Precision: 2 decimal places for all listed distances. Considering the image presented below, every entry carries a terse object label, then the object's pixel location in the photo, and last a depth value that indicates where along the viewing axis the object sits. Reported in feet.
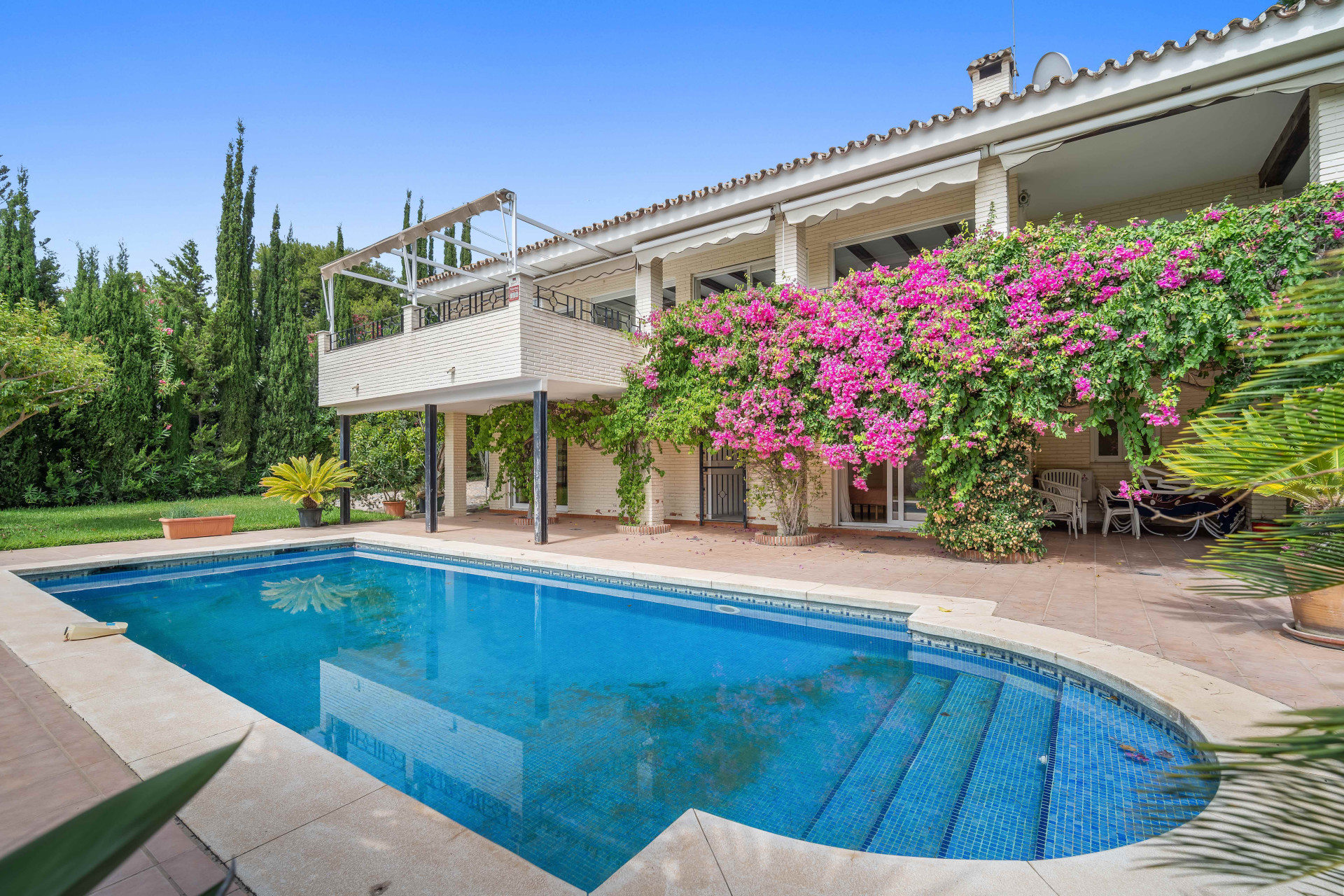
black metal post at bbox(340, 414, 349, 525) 47.47
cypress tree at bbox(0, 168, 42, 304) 52.24
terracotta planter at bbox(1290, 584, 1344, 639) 15.52
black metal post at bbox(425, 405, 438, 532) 40.93
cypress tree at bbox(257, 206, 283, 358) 66.64
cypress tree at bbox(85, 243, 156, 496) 53.26
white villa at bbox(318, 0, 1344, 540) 23.89
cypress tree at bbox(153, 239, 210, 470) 58.44
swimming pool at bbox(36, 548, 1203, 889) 10.30
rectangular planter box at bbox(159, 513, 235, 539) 36.47
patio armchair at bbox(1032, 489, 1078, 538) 33.99
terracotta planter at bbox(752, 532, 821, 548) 33.63
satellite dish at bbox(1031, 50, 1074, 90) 33.32
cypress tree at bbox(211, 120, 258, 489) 62.18
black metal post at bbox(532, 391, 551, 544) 35.70
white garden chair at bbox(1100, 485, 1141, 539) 32.78
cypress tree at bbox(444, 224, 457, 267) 76.33
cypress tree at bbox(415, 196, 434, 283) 75.97
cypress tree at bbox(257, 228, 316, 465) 64.39
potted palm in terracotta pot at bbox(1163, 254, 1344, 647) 3.75
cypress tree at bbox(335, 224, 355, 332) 71.51
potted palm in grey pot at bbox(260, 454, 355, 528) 41.96
